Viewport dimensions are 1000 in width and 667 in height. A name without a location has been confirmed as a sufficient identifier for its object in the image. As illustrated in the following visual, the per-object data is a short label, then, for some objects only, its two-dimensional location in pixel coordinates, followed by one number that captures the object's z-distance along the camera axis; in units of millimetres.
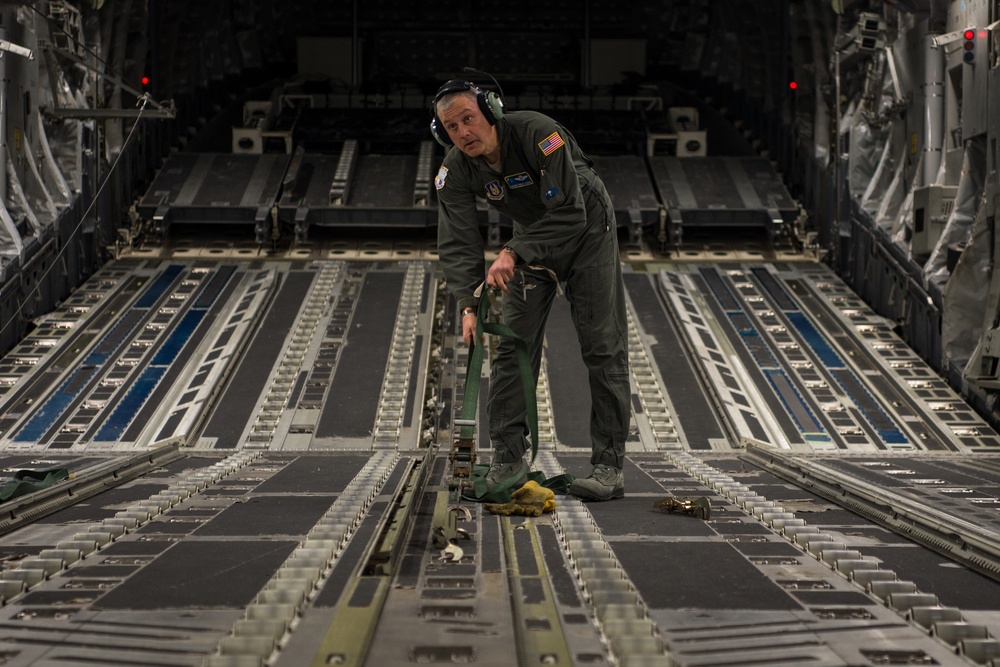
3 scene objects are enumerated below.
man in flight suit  3887
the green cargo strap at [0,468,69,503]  3914
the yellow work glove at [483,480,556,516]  3713
